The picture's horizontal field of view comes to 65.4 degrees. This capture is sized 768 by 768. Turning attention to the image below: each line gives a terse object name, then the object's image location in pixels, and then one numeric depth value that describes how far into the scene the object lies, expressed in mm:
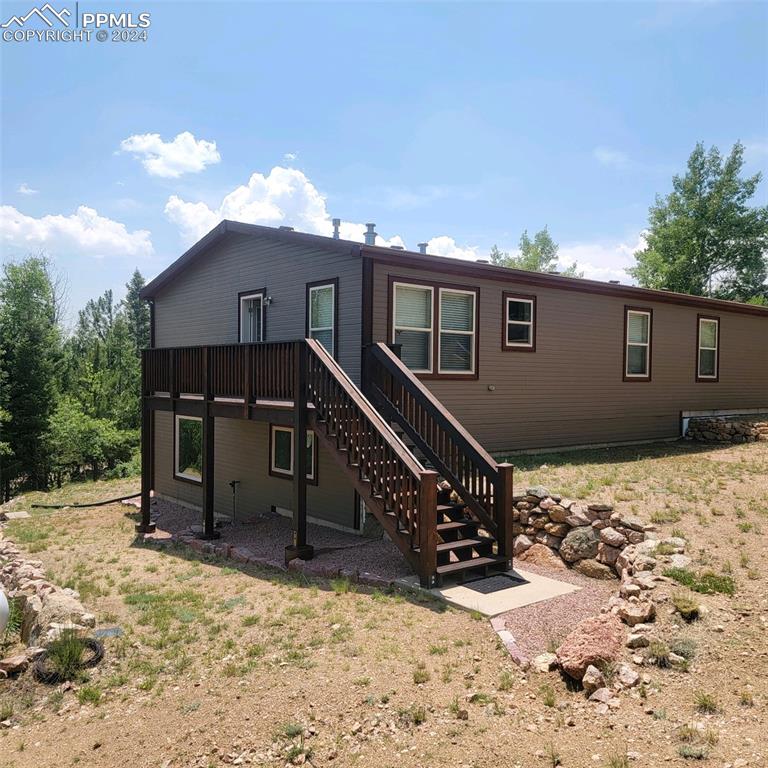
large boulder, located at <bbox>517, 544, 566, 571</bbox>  6996
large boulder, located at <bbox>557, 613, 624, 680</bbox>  3982
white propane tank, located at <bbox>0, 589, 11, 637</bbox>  5828
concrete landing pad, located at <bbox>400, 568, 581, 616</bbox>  5547
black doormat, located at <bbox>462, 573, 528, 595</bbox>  6039
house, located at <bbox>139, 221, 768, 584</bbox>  7102
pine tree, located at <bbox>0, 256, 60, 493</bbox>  23766
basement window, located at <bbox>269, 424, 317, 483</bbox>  10812
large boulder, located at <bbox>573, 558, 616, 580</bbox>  6487
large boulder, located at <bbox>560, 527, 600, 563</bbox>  6832
